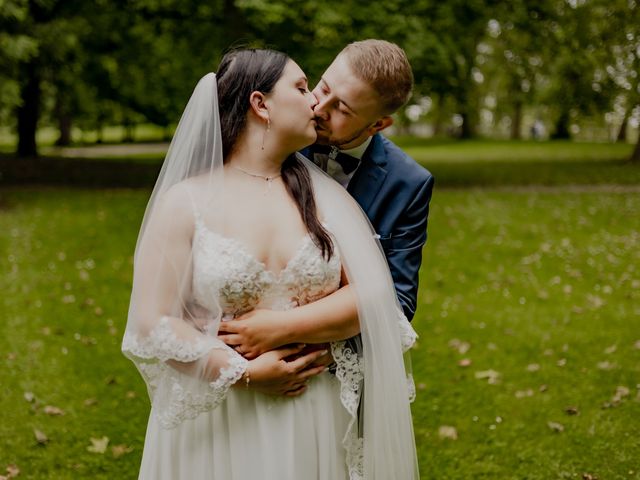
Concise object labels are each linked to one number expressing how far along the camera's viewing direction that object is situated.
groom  2.45
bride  2.28
